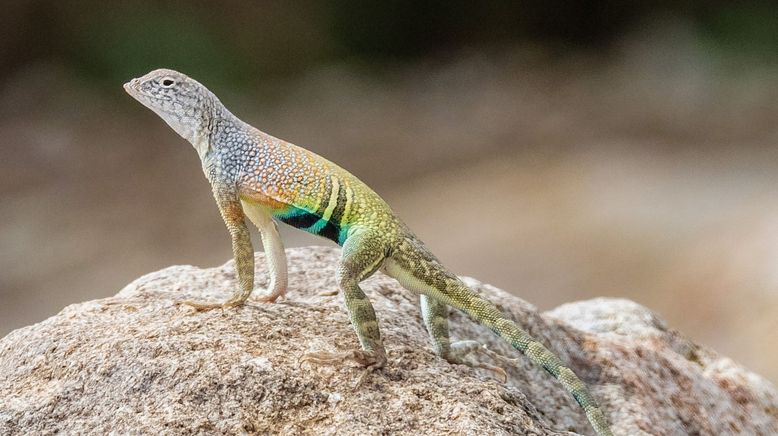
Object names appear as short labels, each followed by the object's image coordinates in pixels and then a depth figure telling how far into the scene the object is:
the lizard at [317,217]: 6.11
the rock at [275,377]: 5.43
